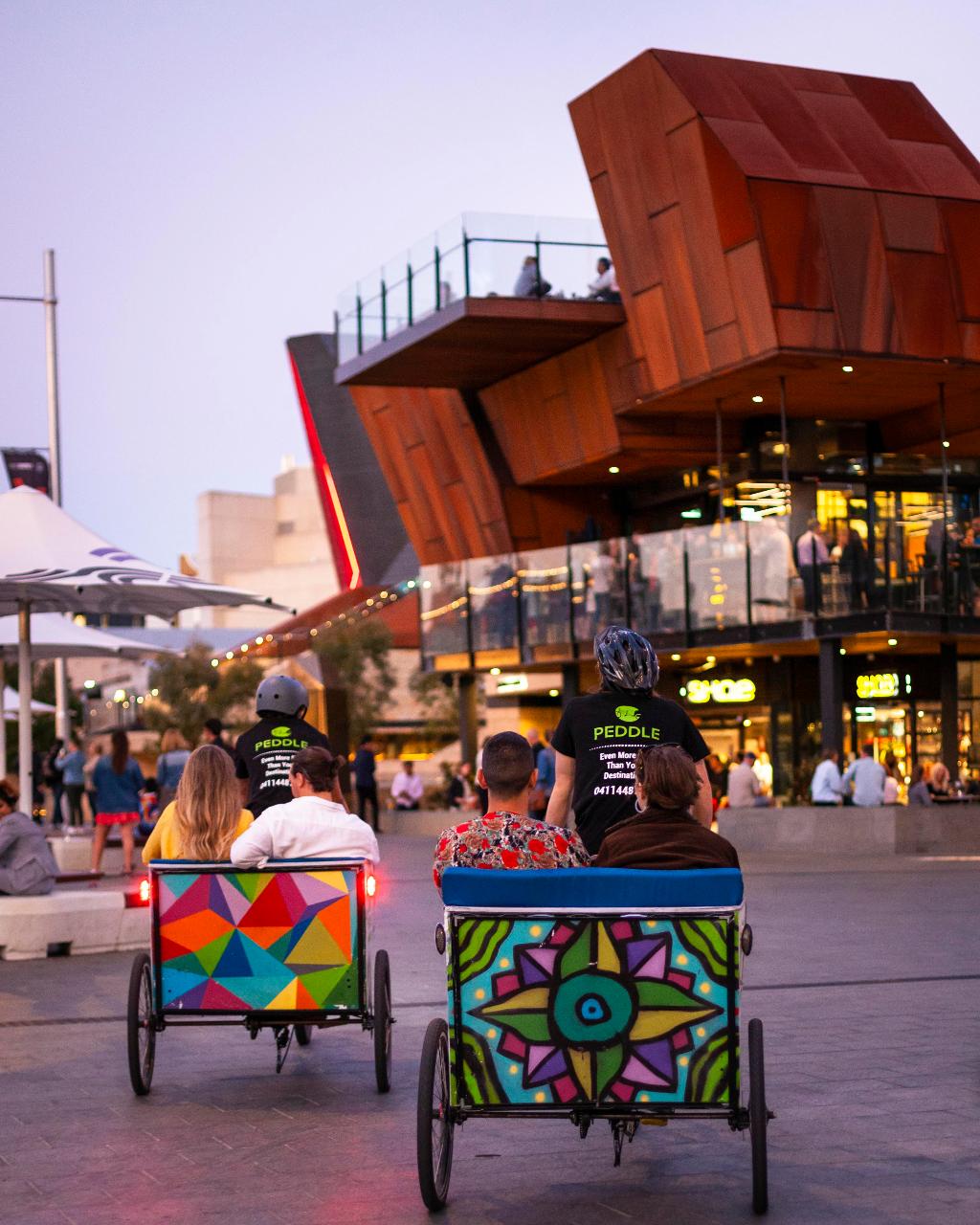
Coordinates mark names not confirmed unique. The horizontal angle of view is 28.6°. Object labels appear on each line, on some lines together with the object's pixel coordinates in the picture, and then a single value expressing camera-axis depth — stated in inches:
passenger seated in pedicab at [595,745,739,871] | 236.2
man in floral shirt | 246.2
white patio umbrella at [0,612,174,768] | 898.7
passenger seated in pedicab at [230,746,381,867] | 321.1
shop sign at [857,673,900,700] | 1283.2
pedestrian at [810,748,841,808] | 1039.6
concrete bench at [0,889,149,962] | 533.0
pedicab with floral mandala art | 220.4
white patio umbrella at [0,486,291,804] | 615.2
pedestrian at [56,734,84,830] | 1206.3
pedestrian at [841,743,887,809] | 1028.5
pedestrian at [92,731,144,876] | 829.2
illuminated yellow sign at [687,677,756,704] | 1358.3
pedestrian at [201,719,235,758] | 723.6
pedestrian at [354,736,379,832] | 1296.8
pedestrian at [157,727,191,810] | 866.8
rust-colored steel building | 1064.8
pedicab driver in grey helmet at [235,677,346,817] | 386.3
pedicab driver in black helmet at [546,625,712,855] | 285.4
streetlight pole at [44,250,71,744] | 1255.5
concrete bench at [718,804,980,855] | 999.0
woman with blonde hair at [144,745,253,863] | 327.3
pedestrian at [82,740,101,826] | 905.4
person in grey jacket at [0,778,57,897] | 532.7
